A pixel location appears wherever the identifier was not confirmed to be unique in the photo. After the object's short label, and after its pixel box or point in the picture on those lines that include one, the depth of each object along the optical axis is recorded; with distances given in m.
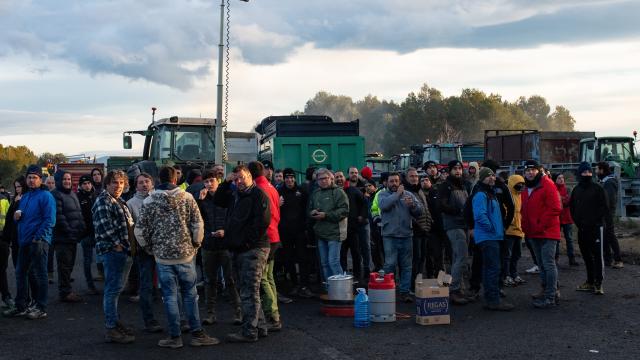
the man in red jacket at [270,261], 8.59
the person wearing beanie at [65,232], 11.16
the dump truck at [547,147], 32.81
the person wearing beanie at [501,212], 10.30
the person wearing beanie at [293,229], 11.42
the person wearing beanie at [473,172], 12.74
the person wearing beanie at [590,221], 10.97
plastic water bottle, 8.99
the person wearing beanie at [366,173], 14.44
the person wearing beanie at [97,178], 13.27
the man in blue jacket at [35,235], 9.71
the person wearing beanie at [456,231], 10.45
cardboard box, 9.00
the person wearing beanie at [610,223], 13.27
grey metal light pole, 17.97
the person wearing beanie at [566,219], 14.25
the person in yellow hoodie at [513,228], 11.32
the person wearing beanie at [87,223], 12.02
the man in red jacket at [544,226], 10.09
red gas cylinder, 9.25
